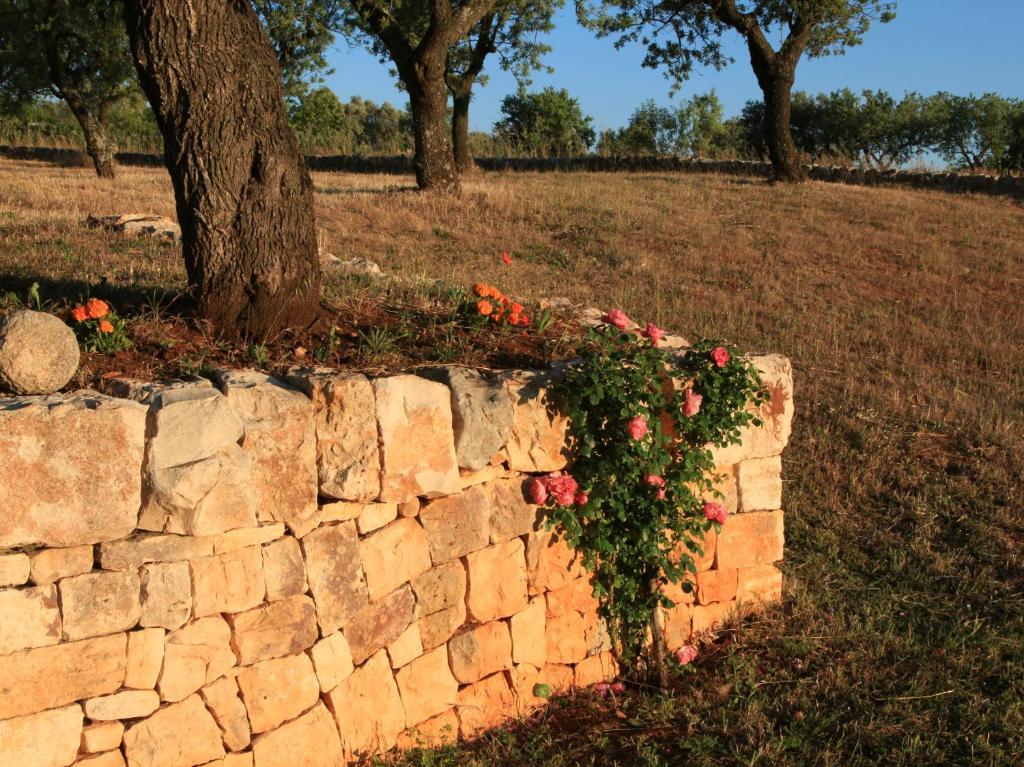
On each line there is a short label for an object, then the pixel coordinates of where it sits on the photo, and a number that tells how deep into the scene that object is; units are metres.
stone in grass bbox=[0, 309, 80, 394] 3.01
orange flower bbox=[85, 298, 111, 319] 3.65
